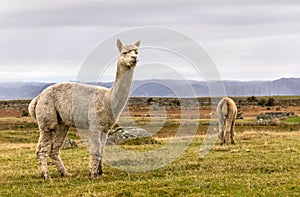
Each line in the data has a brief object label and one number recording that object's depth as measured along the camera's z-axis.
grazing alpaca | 26.36
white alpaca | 14.79
